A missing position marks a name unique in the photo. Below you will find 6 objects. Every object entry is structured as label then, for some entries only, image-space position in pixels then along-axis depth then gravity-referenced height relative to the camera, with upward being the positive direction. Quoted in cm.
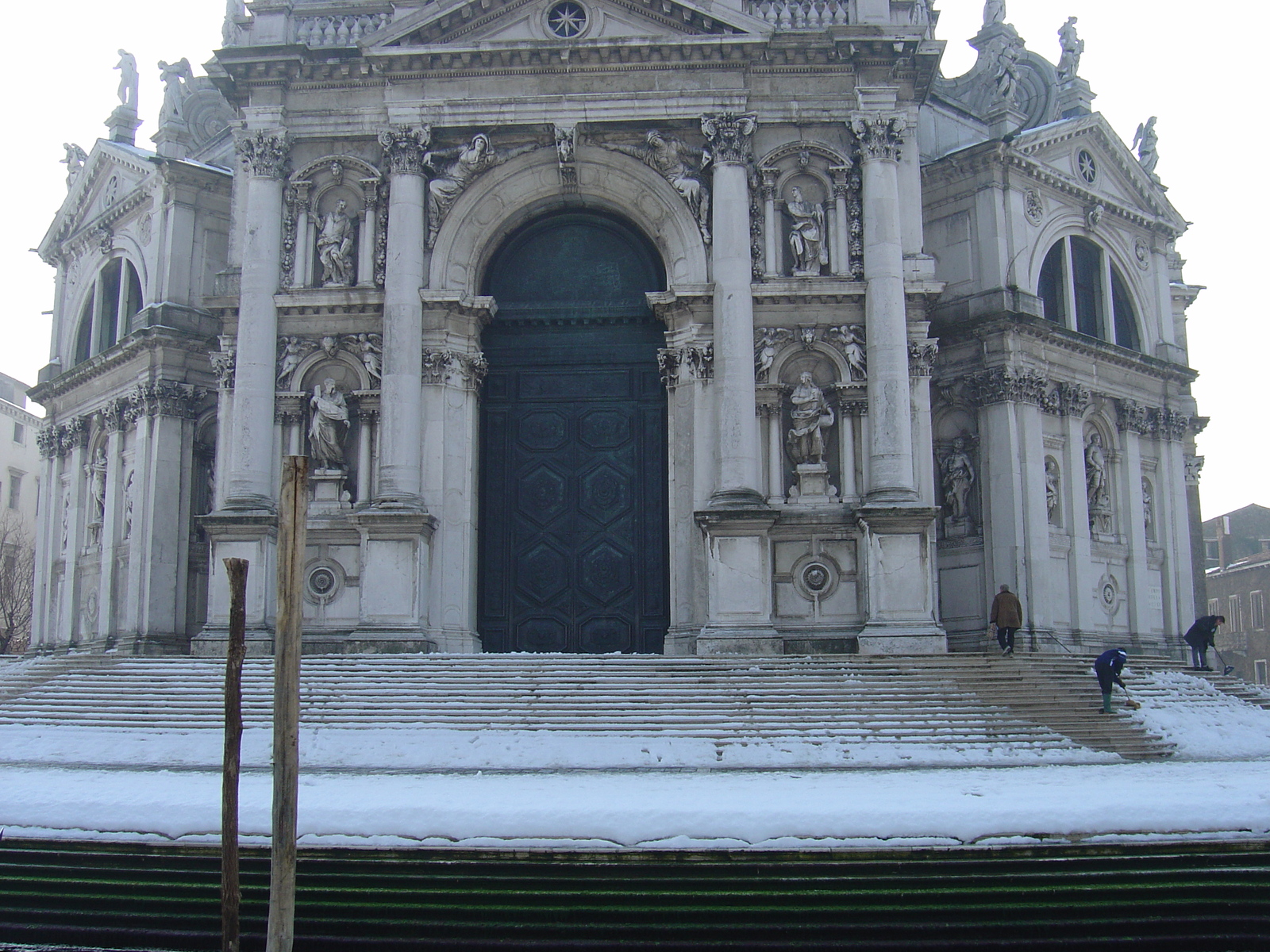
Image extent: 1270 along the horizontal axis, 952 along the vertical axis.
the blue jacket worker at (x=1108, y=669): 1892 -51
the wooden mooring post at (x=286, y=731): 809 -59
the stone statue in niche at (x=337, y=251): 2483 +761
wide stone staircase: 1705 -99
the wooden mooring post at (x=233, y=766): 831 -83
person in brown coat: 2325 +38
